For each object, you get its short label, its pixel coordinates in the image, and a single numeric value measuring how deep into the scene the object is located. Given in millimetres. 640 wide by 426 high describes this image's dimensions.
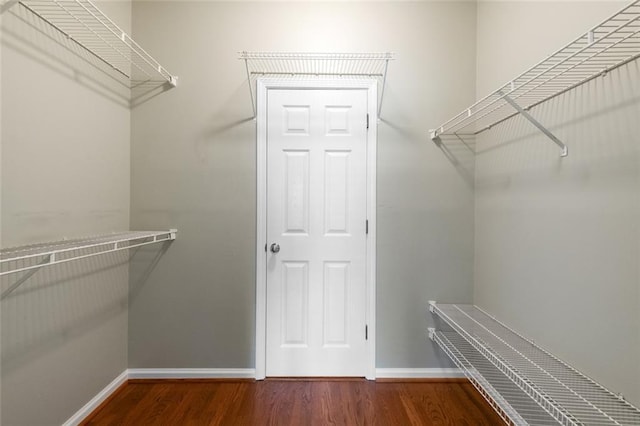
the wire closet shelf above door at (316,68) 1928
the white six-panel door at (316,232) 1973
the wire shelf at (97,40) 1298
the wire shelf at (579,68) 964
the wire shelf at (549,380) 918
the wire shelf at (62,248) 1084
